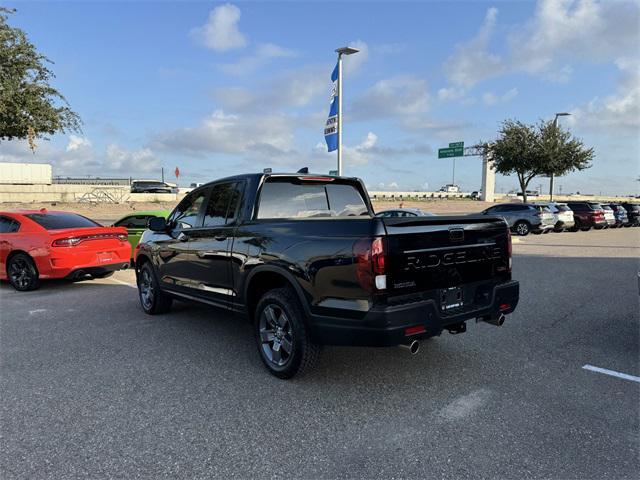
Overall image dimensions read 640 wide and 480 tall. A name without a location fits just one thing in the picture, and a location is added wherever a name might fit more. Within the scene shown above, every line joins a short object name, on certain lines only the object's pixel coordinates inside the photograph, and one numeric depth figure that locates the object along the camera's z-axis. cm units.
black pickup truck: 359
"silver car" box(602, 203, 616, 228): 2866
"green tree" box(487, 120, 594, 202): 3522
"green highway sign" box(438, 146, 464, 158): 6719
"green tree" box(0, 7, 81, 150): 1507
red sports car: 838
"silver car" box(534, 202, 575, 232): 2455
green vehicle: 1131
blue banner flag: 1544
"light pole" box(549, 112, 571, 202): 3584
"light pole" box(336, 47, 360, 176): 1494
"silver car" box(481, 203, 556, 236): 2334
